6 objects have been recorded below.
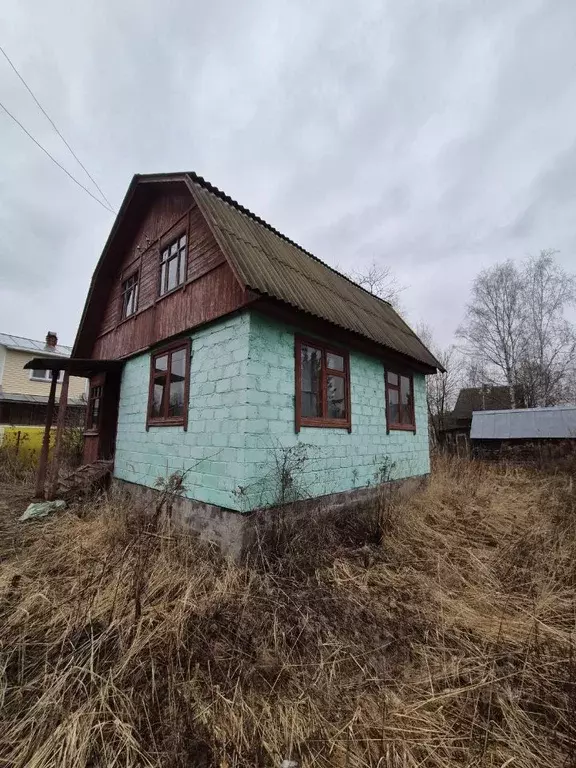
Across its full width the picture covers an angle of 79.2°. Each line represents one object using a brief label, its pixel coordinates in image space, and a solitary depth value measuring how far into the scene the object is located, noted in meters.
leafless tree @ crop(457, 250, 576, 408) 23.38
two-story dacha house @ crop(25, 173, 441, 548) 5.37
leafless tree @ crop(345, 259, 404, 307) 23.09
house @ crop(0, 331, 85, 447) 20.28
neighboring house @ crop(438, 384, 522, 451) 24.56
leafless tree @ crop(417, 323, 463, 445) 31.05
